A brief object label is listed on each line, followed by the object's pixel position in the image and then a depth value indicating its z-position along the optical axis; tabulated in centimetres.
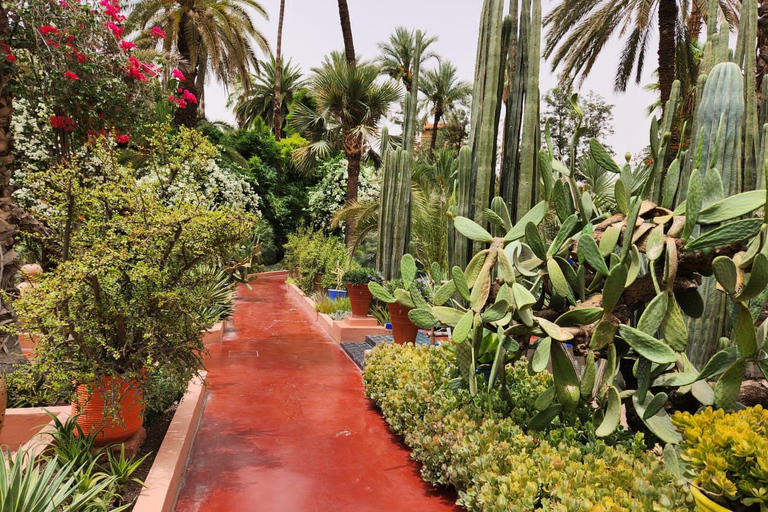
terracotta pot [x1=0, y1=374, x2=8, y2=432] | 329
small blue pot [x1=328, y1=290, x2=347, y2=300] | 1191
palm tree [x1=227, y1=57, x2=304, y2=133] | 3042
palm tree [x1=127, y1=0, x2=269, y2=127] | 1459
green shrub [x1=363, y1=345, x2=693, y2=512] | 253
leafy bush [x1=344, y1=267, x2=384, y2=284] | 933
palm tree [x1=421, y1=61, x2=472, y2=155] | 2541
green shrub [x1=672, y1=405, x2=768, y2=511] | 194
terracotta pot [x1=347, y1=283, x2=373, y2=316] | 934
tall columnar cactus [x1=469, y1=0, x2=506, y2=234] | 460
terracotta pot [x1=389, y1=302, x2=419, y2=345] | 708
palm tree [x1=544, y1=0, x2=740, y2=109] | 1030
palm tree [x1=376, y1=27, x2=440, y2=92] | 2408
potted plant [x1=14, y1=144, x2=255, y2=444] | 350
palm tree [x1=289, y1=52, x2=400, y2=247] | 1294
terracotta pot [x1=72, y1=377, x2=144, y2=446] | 362
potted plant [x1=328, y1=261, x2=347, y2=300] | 1192
